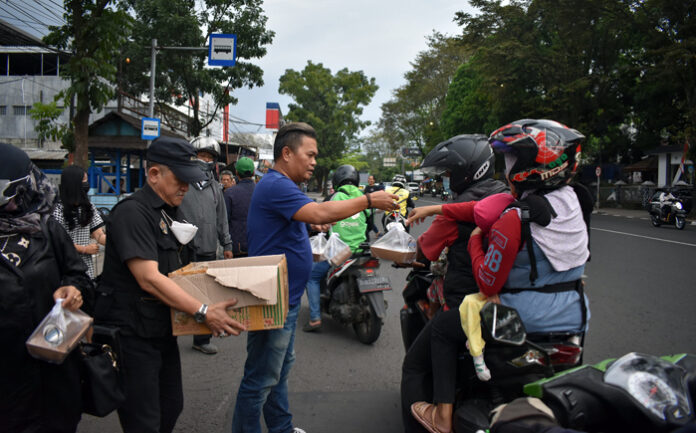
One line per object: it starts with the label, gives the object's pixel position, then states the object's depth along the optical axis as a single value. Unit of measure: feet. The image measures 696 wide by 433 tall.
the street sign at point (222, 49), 42.32
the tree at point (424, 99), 156.46
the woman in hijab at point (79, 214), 12.99
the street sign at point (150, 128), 41.50
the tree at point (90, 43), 29.22
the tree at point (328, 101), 134.00
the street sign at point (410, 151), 202.47
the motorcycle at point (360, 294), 15.47
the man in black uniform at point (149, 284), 6.88
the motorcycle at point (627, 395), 3.44
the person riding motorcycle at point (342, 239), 17.16
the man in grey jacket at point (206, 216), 15.26
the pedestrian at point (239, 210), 18.70
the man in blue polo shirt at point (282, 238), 8.44
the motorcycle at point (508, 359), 6.54
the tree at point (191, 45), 57.41
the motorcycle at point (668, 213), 51.93
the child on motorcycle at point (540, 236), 6.59
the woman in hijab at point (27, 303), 6.57
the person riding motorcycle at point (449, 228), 8.32
